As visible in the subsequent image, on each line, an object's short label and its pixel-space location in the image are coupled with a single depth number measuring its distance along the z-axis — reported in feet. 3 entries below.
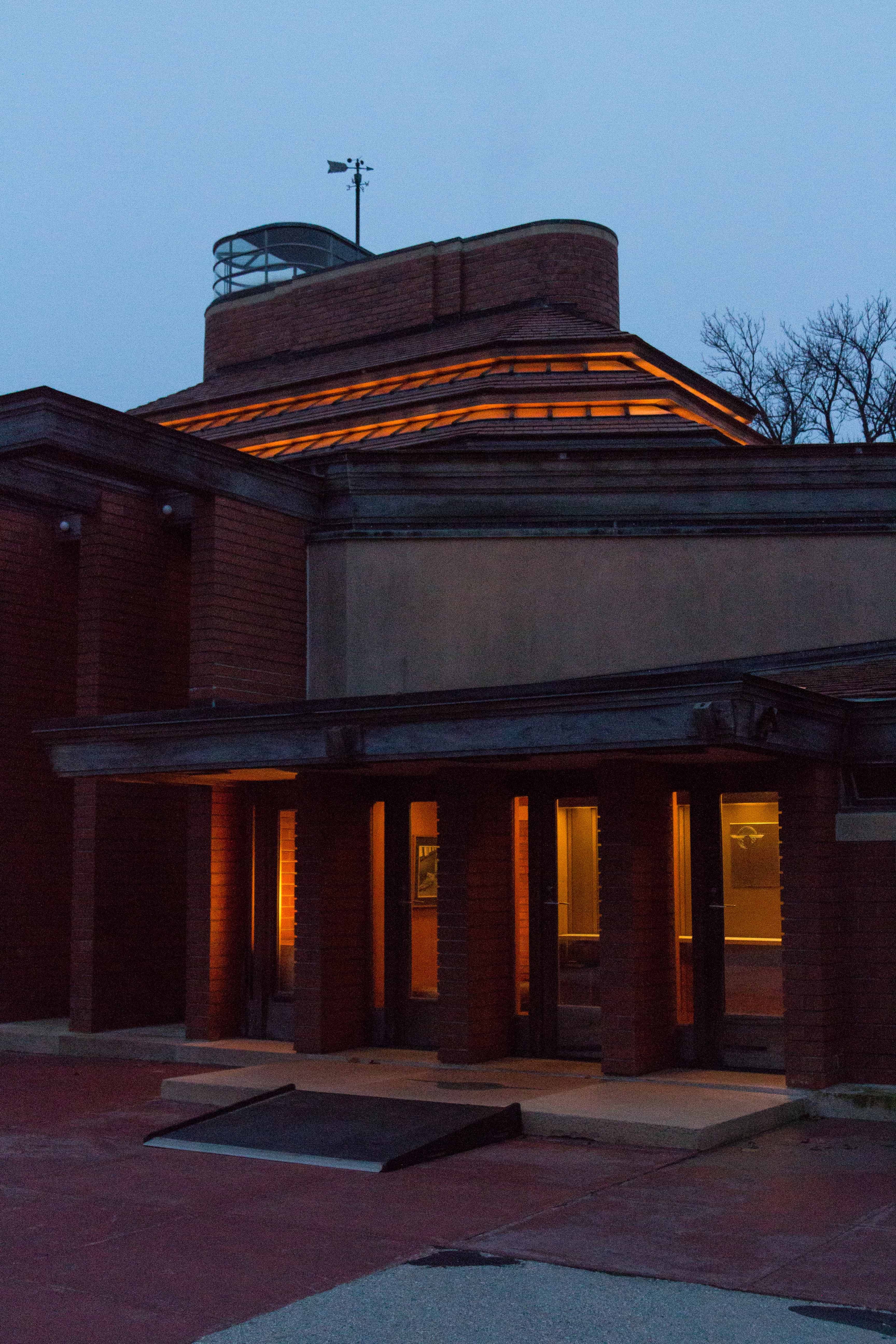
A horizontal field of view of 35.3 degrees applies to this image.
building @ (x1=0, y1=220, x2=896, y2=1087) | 33.91
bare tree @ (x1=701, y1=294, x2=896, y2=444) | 109.91
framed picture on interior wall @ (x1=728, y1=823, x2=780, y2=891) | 36.68
